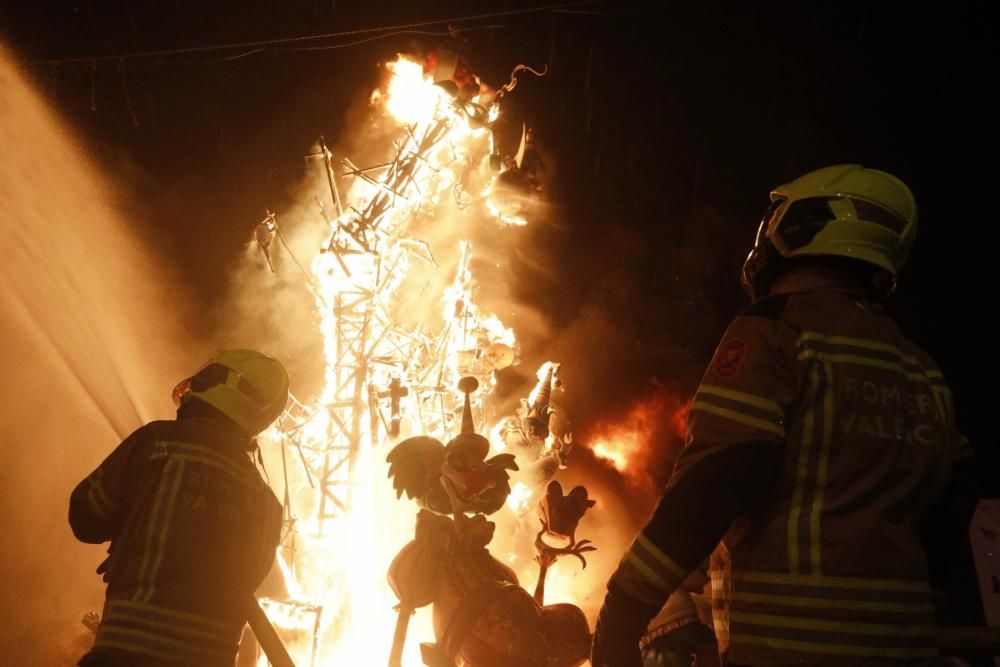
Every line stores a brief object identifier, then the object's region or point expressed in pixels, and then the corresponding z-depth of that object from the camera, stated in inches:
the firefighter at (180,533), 137.4
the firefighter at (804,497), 89.1
